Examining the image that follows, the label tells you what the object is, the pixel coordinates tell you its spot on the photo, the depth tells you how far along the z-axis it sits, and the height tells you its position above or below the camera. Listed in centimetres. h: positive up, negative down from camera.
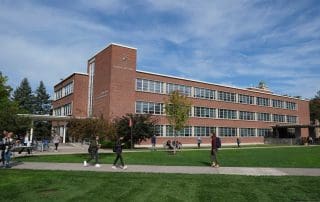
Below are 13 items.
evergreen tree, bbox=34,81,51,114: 9931 +1054
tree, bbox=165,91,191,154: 3042 +247
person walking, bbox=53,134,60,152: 3316 -53
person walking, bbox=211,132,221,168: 1739 -47
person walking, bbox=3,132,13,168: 1664 -69
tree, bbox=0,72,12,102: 3522 +498
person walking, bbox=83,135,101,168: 1816 -60
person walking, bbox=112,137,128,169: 1688 -61
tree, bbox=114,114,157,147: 3725 +98
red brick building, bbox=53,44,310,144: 4716 +634
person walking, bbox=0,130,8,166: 1672 -60
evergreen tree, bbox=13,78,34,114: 9450 +1181
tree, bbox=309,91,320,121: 9438 +843
